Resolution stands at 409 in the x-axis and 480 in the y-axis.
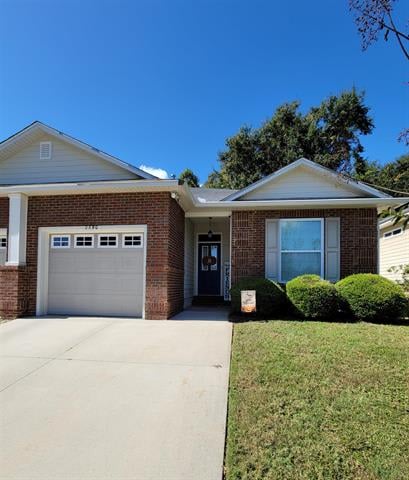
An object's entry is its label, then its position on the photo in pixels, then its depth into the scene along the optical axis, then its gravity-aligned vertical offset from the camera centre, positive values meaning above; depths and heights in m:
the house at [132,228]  8.99 +0.68
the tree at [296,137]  26.28 +9.22
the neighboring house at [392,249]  13.68 +0.23
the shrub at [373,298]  8.23 -1.10
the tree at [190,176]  34.72 +7.83
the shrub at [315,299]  8.44 -1.15
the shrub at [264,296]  8.77 -1.14
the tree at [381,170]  22.78 +6.00
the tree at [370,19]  2.17 +1.56
